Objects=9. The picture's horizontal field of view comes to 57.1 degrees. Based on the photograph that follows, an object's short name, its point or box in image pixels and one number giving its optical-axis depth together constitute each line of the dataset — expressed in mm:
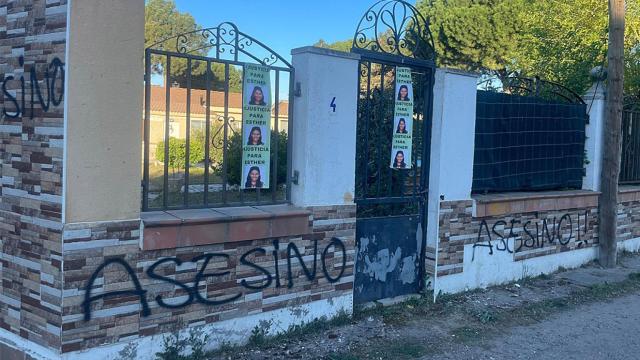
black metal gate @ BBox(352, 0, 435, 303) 6273
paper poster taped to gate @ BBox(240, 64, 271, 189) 5203
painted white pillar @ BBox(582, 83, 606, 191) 9320
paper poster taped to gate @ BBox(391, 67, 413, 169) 6516
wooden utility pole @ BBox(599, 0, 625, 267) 8891
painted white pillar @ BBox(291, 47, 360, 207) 5527
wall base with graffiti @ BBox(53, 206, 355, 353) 4215
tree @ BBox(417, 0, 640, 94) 11781
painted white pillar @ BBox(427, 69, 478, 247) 6777
